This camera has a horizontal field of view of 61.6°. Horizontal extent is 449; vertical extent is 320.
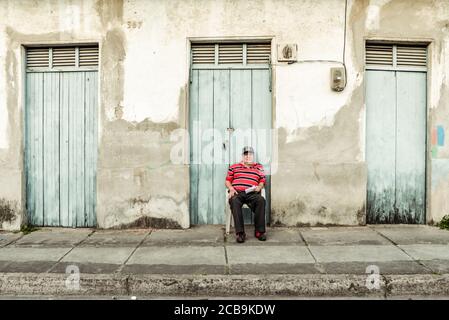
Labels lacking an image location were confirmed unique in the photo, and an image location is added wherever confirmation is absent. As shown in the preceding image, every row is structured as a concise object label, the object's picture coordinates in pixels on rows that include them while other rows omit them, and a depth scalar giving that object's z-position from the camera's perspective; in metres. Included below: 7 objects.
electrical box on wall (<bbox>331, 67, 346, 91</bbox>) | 6.25
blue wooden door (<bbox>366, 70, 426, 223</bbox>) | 6.60
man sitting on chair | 5.59
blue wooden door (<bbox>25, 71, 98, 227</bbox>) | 6.68
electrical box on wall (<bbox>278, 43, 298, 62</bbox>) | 6.29
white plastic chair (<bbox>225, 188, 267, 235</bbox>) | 6.02
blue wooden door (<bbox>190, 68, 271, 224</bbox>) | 6.59
